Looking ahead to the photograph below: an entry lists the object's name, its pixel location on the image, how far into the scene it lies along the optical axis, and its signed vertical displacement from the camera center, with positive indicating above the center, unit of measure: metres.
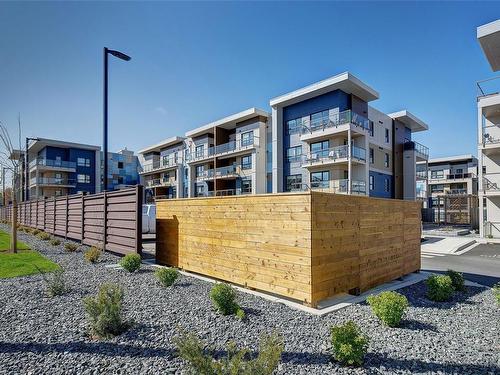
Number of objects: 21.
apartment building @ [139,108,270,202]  31.81 +4.13
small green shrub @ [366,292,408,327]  4.54 -1.75
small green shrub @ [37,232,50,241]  15.18 -2.18
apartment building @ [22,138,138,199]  42.88 +3.88
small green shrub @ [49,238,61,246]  13.19 -2.11
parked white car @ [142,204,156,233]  17.53 -1.47
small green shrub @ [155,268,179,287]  6.43 -1.76
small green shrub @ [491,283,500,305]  5.03 -1.71
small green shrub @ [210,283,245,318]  4.83 -1.72
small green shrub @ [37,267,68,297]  5.86 -1.80
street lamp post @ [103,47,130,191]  10.59 +3.25
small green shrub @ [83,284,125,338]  4.05 -1.66
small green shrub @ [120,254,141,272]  7.98 -1.83
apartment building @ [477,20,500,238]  19.80 +2.47
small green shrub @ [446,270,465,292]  6.70 -1.98
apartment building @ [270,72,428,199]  24.22 +4.57
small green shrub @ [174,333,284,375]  2.54 -1.46
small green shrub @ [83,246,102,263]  9.25 -1.90
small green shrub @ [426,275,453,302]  5.91 -1.88
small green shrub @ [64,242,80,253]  11.31 -2.02
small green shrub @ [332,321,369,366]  3.35 -1.71
